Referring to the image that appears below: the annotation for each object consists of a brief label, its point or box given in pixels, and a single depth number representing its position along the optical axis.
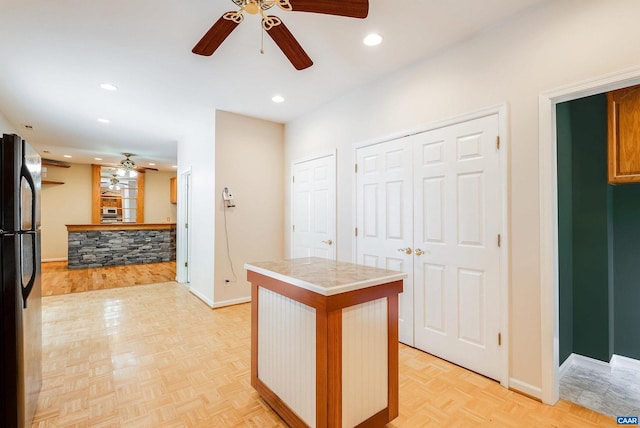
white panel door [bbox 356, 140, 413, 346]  2.88
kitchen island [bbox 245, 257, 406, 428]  1.49
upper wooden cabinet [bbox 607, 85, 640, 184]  2.25
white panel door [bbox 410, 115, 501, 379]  2.28
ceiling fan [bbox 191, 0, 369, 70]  1.63
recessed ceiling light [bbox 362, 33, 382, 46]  2.41
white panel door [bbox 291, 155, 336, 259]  3.80
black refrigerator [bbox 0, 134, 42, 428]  1.49
